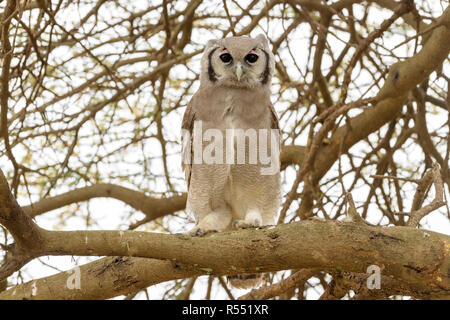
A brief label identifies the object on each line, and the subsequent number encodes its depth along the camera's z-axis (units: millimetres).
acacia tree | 2424
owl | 3926
